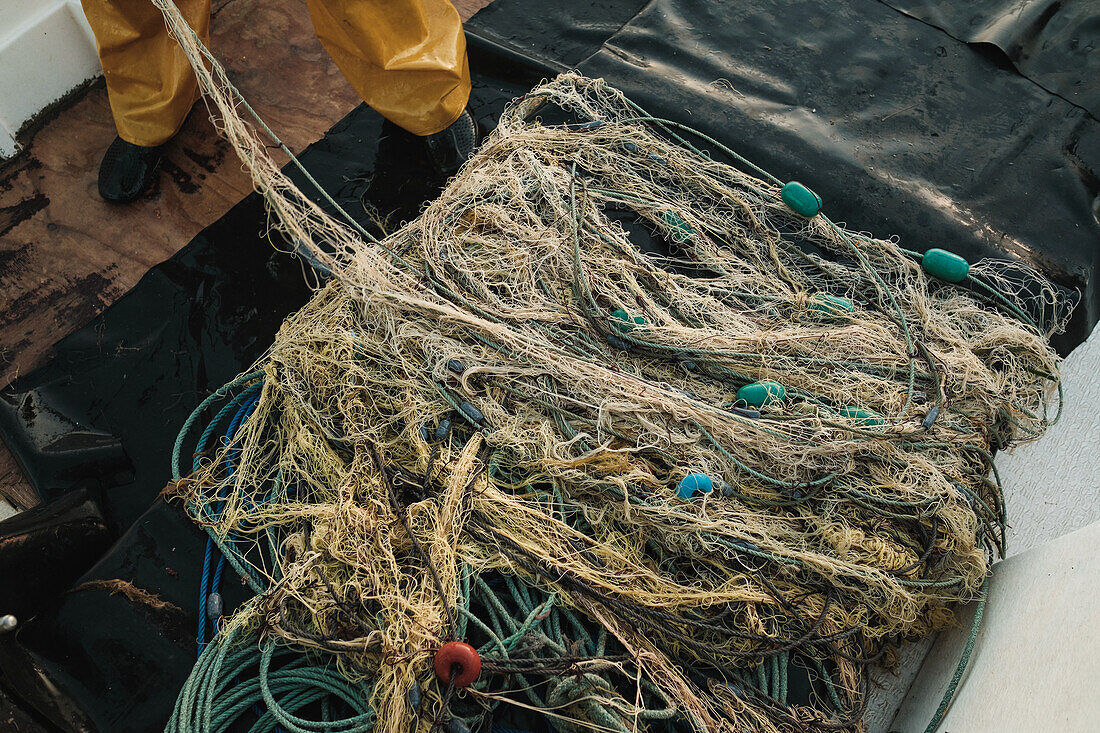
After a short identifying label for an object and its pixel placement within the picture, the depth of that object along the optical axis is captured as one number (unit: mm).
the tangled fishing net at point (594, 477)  1864
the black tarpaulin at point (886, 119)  2838
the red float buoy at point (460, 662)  1686
